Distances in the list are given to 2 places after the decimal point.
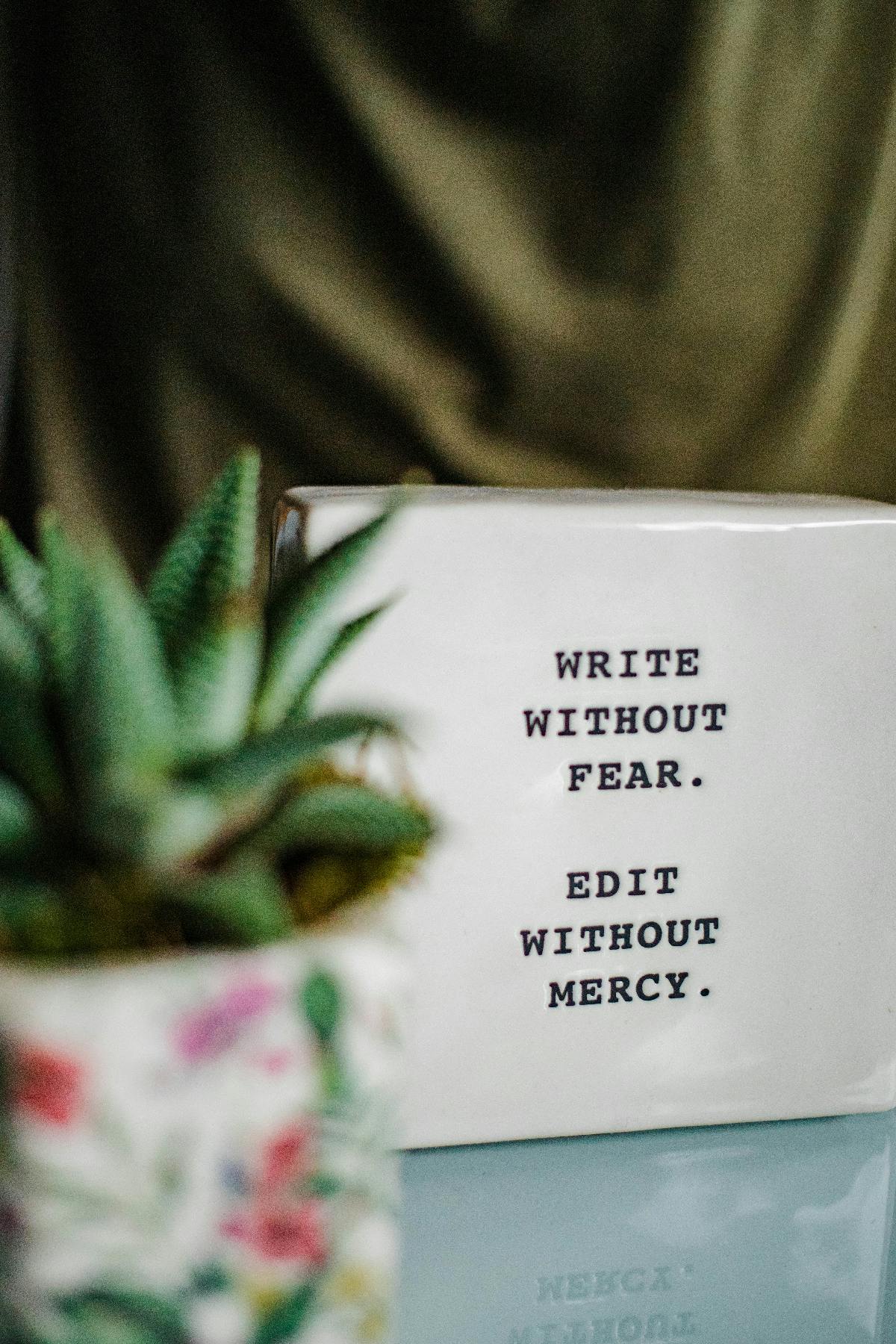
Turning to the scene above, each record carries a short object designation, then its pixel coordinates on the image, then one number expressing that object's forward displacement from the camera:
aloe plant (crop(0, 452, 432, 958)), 0.43
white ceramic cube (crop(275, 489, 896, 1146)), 0.50
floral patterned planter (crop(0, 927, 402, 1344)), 0.42
